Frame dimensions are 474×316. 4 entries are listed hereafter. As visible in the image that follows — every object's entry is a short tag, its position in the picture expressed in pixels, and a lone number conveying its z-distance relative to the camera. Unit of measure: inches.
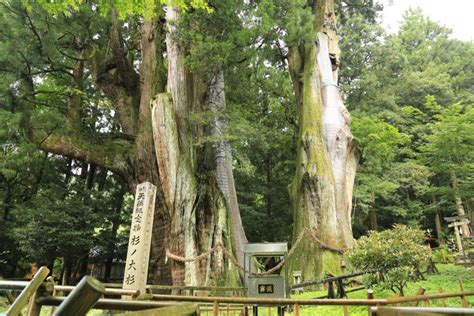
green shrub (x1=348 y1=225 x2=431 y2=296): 256.1
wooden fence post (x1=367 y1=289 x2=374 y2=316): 125.5
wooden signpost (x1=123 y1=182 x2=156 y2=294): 195.6
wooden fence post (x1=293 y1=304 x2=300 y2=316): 124.7
